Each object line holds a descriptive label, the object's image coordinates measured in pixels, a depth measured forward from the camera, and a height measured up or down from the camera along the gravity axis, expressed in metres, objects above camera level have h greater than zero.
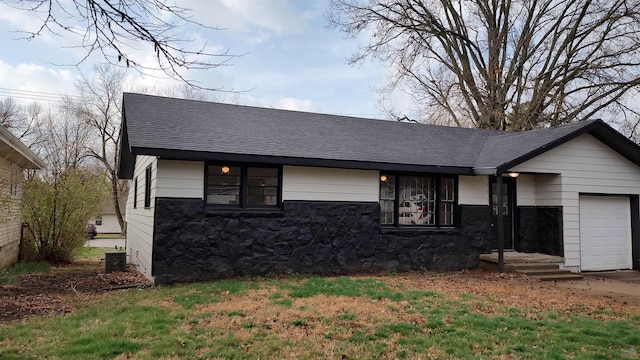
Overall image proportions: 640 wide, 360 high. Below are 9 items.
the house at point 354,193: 8.23 +0.40
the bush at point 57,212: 11.97 -0.20
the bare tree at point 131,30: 3.29 +1.42
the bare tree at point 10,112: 29.28 +6.88
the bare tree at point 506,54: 18.98 +8.05
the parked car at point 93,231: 33.28 -2.00
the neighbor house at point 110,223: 41.50 -1.72
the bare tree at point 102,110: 28.59 +6.70
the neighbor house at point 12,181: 9.38 +0.66
